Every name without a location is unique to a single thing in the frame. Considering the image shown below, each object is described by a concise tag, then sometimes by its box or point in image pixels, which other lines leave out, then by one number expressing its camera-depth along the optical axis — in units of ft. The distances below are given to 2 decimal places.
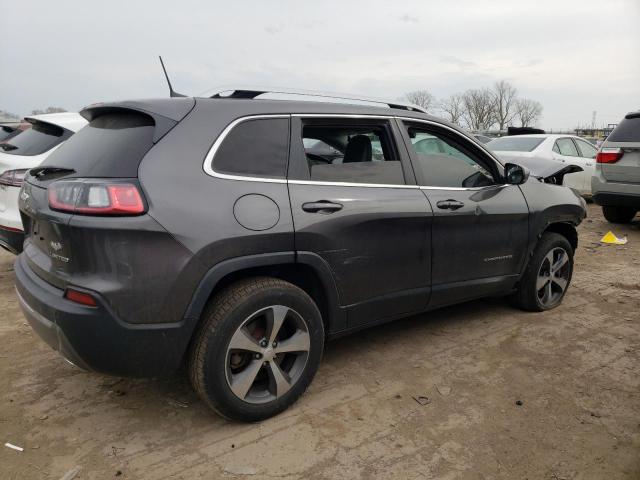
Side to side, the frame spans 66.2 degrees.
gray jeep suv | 7.25
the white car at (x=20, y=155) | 14.26
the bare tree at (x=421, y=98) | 231.09
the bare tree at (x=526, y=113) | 279.49
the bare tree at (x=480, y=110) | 270.81
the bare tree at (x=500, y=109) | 278.26
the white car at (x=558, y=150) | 30.81
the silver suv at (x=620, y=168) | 24.14
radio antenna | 9.33
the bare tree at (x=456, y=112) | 248.85
